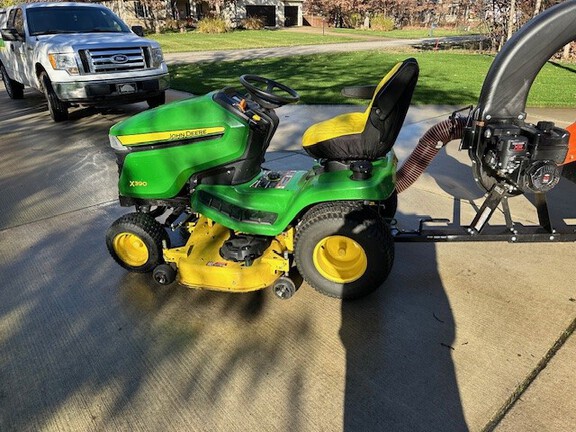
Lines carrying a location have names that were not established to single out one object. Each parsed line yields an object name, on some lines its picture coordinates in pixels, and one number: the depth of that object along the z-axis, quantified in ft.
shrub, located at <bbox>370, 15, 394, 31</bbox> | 119.69
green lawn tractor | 8.55
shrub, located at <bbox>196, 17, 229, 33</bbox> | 97.60
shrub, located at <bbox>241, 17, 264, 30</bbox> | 111.75
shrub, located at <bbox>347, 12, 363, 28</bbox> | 127.67
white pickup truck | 22.59
